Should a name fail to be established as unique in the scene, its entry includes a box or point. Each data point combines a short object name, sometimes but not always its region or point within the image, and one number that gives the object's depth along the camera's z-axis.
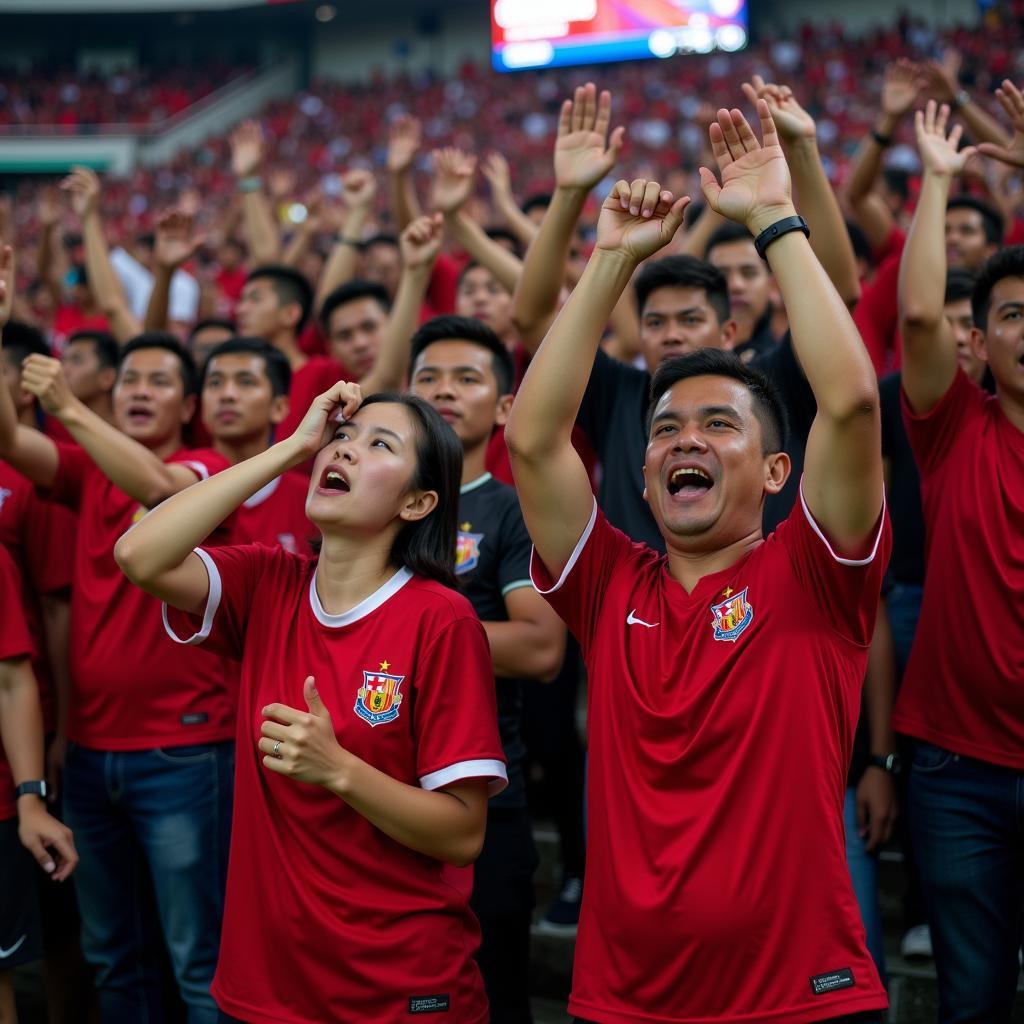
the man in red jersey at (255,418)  3.79
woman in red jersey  2.30
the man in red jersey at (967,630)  2.70
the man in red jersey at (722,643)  2.06
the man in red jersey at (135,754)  3.14
